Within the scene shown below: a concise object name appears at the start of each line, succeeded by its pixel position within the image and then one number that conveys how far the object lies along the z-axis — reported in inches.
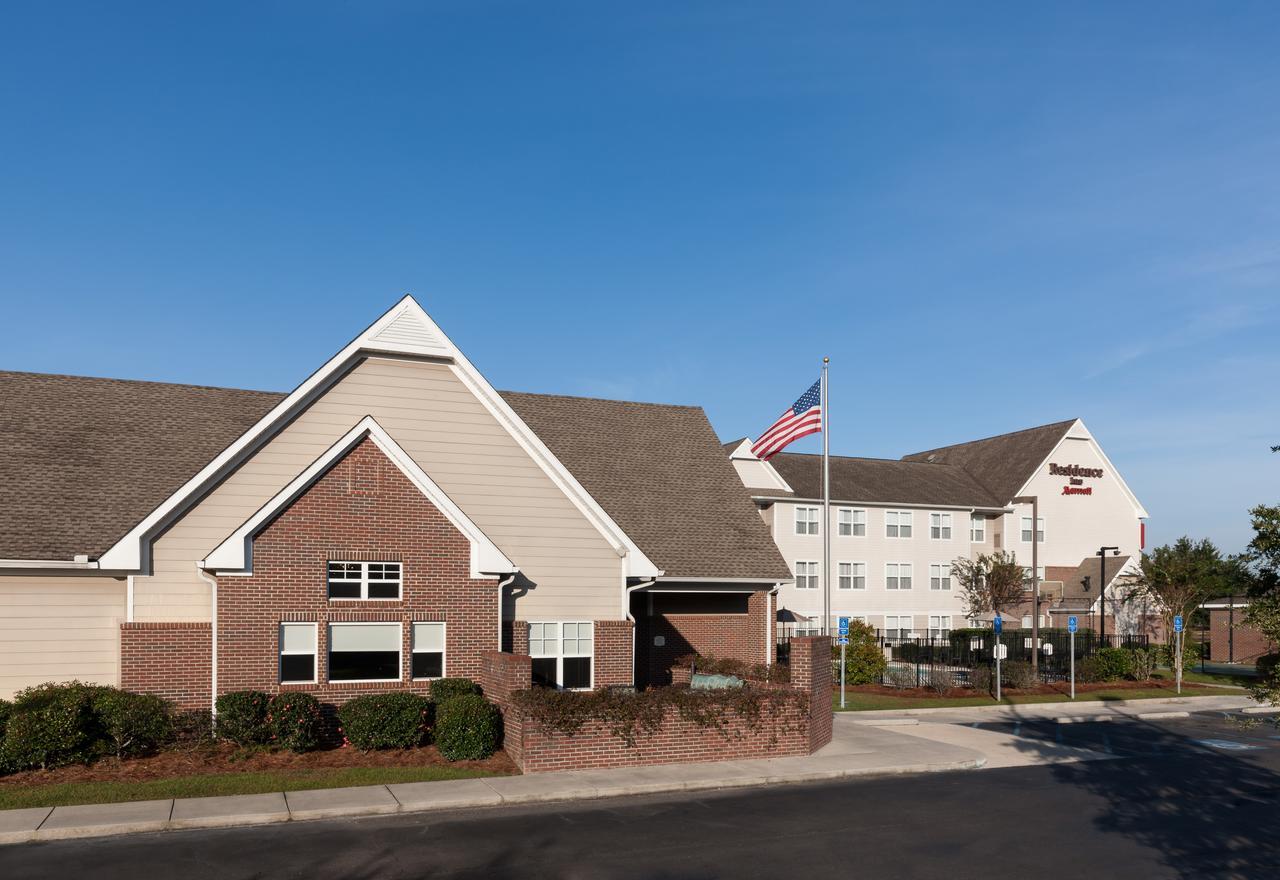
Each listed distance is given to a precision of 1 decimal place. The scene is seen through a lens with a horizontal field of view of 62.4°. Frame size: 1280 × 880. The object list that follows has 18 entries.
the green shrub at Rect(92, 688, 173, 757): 721.6
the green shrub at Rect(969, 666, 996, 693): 1448.1
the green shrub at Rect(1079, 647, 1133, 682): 1595.7
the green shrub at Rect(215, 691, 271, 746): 749.3
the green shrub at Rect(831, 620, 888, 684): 1553.9
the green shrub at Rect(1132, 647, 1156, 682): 1676.9
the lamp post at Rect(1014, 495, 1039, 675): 1456.7
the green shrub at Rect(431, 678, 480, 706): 823.7
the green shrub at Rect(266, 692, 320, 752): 752.3
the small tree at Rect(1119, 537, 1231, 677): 1839.3
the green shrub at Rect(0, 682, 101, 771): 682.2
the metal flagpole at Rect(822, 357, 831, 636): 1254.9
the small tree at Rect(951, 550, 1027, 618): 2102.6
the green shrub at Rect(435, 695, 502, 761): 755.4
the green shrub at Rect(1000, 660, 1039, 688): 1492.4
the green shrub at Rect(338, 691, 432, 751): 759.7
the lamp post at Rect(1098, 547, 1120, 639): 1934.9
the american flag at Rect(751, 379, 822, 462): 1284.4
